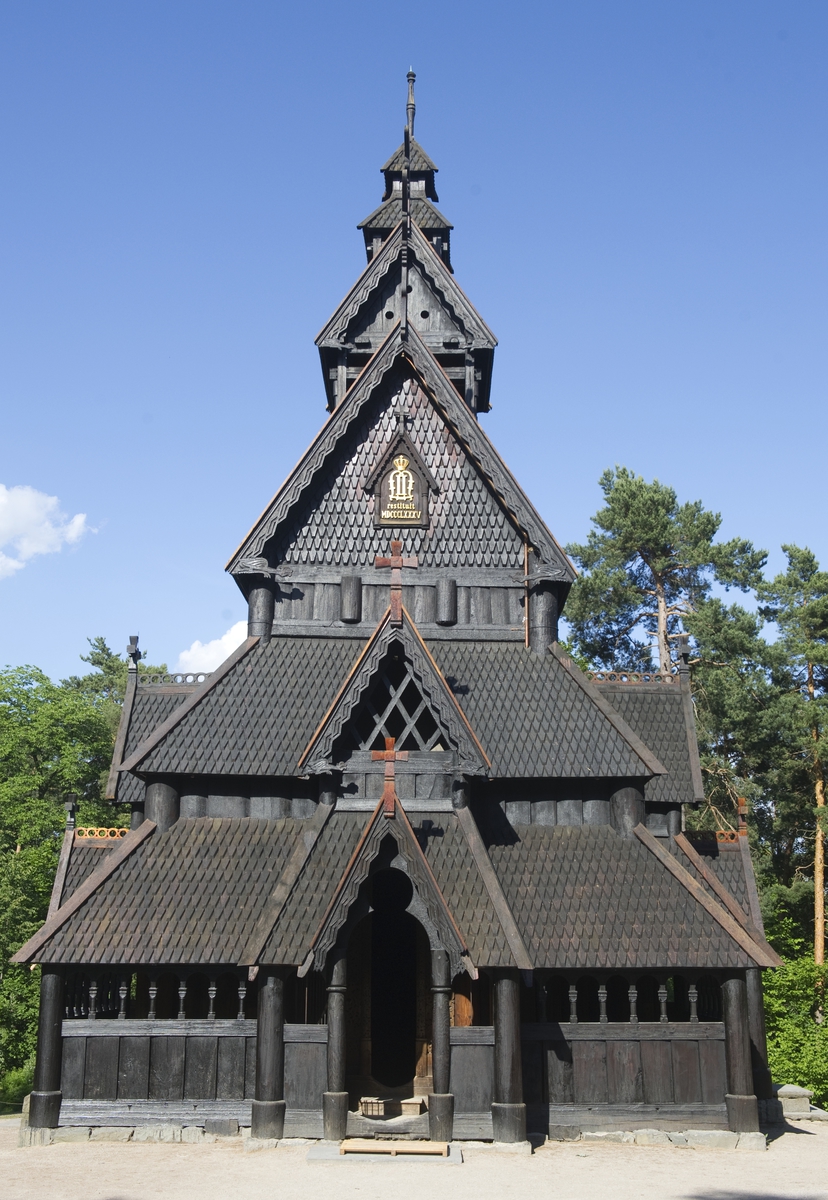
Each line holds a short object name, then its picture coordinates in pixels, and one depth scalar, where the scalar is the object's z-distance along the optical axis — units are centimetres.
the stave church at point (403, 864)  1336
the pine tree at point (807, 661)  3416
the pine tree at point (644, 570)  4184
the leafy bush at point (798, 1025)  2261
